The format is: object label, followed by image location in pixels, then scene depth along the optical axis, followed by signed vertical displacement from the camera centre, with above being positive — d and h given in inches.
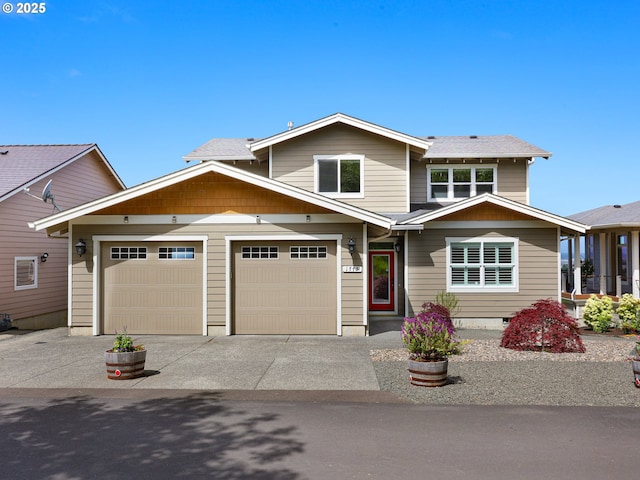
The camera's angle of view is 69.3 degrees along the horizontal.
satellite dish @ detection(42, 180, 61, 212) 557.4 +80.7
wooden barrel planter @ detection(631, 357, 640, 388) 287.1 -68.9
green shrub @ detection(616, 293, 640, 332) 514.3 -59.5
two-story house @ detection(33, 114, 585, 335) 475.5 +5.6
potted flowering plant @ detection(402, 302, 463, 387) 290.7 -59.8
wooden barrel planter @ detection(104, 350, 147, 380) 308.8 -69.4
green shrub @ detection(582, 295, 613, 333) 521.0 -61.8
